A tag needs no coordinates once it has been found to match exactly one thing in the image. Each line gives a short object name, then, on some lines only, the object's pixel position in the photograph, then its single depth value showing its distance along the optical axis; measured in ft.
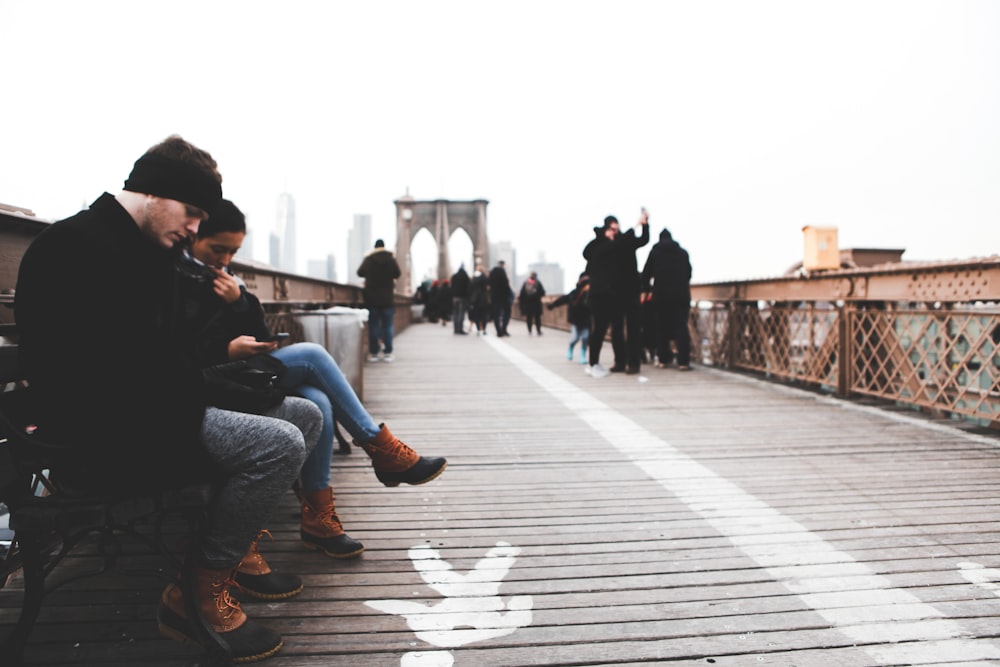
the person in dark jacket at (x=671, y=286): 26.89
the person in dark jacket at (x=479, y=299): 51.88
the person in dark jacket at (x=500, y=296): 47.82
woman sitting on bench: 7.83
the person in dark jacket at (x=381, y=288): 29.14
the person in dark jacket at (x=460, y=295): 48.74
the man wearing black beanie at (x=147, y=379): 5.25
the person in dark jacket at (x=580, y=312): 29.91
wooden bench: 5.34
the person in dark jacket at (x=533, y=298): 50.90
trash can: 15.61
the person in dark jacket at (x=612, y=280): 24.58
